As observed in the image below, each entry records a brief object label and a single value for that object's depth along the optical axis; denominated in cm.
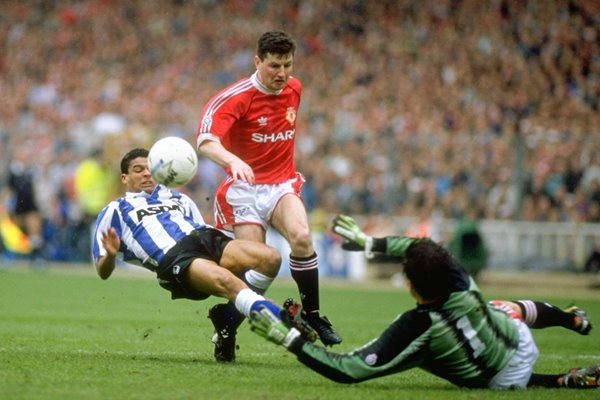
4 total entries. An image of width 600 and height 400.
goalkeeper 1412
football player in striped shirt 1684
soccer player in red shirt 1853
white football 1730
